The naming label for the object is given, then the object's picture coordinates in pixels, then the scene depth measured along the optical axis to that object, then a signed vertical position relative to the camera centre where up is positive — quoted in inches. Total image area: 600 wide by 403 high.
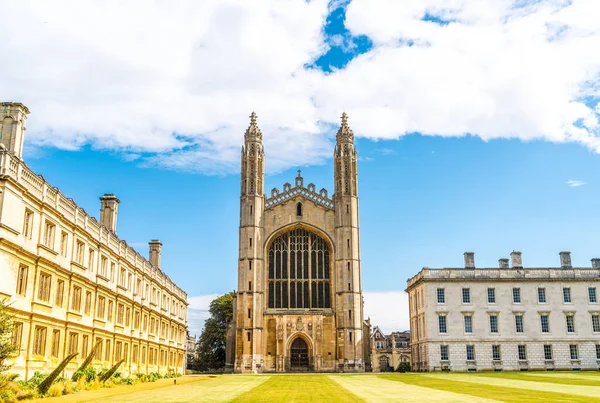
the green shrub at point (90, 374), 1059.2 -44.6
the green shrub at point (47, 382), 781.2 -42.9
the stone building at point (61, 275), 848.9 +124.1
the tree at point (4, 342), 639.8 +6.5
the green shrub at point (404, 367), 2978.8 -99.1
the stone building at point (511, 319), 2210.9 +99.8
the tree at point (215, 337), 2945.4 +50.7
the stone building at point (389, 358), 3752.5 -65.8
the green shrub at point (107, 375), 1053.8 -46.0
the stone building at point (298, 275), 2412.6 +291.4
